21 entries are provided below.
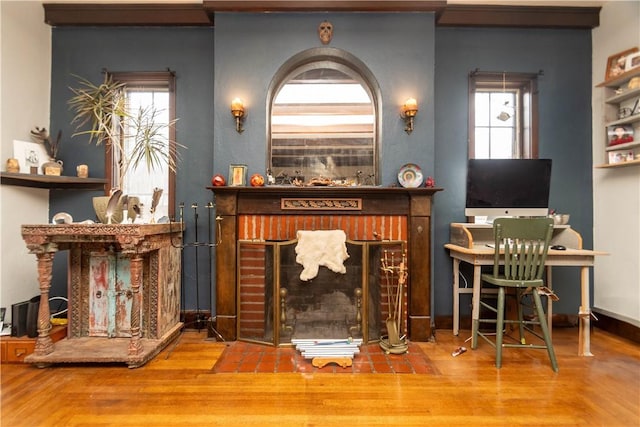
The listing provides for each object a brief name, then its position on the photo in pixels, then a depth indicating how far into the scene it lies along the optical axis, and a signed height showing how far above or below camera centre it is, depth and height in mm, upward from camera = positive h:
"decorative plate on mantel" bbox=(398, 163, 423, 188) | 2865 +349
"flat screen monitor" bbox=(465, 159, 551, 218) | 2965 +259
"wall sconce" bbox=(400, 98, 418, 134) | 2840 +909
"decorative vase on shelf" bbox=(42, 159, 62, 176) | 2961 +404
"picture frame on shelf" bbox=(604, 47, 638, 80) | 2895 +1391
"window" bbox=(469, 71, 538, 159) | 3279 +1022
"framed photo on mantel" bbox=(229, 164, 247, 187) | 2852 +338
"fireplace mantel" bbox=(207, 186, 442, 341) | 2770 -21
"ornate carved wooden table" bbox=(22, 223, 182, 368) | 2330 -683
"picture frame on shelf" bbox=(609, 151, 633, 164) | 2934 +545
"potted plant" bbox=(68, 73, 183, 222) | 3070 +864
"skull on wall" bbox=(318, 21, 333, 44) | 2922 +1650
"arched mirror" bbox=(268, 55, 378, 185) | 3049 +831
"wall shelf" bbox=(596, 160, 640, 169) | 2742 +456
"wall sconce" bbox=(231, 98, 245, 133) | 2854 +904
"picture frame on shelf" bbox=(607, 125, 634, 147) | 2947 +746
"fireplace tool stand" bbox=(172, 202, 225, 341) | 3072 -297
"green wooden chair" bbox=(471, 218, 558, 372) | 2314 -318
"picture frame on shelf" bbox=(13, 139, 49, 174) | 2826 +518
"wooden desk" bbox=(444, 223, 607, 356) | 2516 -334
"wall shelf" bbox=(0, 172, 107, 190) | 2725 +281
